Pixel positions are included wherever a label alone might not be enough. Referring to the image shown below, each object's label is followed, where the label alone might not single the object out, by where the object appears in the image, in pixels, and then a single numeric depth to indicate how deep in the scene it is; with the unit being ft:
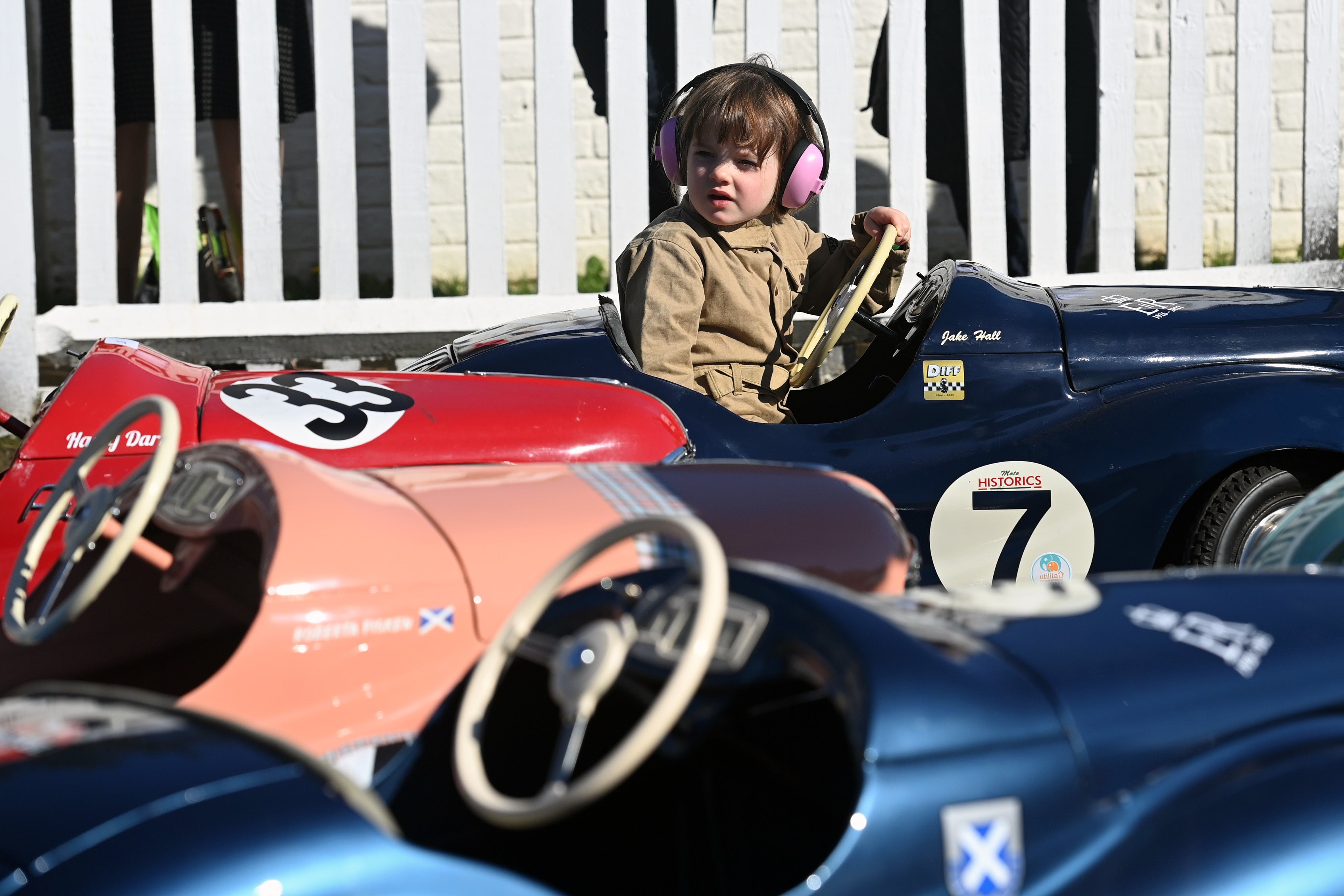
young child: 15.02
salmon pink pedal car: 10.81
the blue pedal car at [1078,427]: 14.42
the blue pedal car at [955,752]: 7.80
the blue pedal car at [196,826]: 7.09
